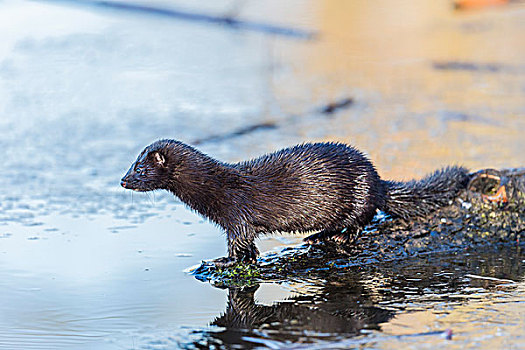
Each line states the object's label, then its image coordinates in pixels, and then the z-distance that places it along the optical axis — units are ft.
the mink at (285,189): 31.91
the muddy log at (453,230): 31.01
